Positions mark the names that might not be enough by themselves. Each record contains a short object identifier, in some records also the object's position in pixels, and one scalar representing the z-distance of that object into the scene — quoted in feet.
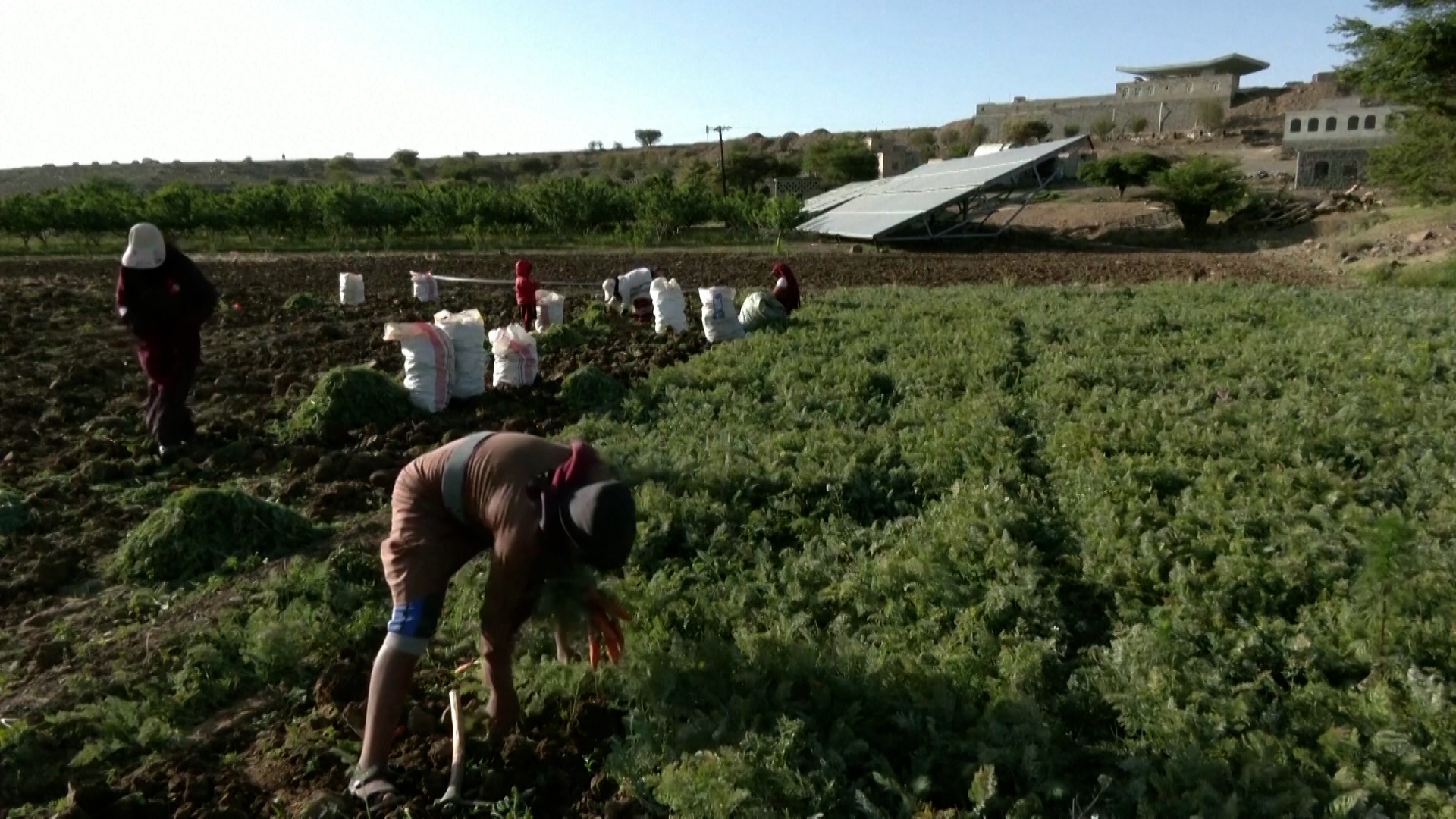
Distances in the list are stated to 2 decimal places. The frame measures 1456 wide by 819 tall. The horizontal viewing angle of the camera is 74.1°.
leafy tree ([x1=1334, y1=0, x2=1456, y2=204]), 70.38
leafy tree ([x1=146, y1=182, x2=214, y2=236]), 111.75
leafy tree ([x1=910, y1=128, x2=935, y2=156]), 242.17
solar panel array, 95.35
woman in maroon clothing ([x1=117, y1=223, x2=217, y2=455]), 23.13
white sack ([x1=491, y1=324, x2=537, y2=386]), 29.63
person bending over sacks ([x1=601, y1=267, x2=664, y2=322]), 45.65
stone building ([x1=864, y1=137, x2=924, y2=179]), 190.29
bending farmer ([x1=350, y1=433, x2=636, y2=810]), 9.82
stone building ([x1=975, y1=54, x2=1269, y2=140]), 217.56
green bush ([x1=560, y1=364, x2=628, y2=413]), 27.40
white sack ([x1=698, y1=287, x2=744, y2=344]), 37.24
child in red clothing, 40.88
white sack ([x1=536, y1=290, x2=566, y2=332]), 40.60
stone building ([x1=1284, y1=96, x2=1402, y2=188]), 125.80
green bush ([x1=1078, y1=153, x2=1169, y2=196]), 130.00
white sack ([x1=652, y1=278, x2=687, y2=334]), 40.37
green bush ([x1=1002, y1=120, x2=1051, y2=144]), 220.23
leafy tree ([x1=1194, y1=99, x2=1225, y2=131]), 205.98
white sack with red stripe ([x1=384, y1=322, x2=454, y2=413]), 26.84
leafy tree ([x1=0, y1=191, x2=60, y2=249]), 108.58
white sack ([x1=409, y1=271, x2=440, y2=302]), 52.44
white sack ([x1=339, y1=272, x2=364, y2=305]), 51.39
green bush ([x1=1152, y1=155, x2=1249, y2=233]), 101.96
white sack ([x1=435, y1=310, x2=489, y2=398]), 27.84
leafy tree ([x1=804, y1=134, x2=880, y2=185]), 186.70
